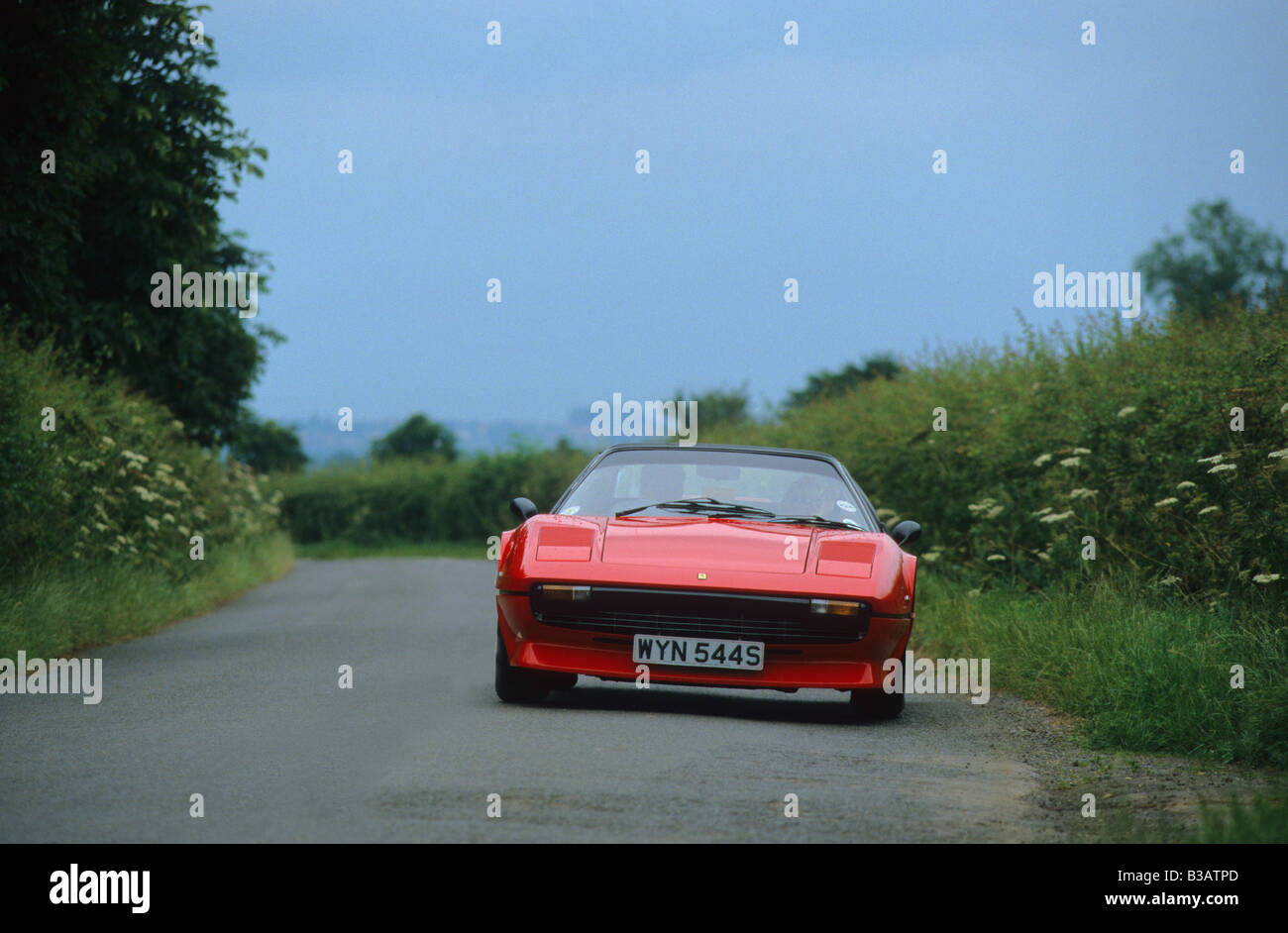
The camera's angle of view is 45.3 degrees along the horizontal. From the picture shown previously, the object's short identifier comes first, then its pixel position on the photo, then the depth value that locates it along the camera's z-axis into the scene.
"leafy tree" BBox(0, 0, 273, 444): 13.76
